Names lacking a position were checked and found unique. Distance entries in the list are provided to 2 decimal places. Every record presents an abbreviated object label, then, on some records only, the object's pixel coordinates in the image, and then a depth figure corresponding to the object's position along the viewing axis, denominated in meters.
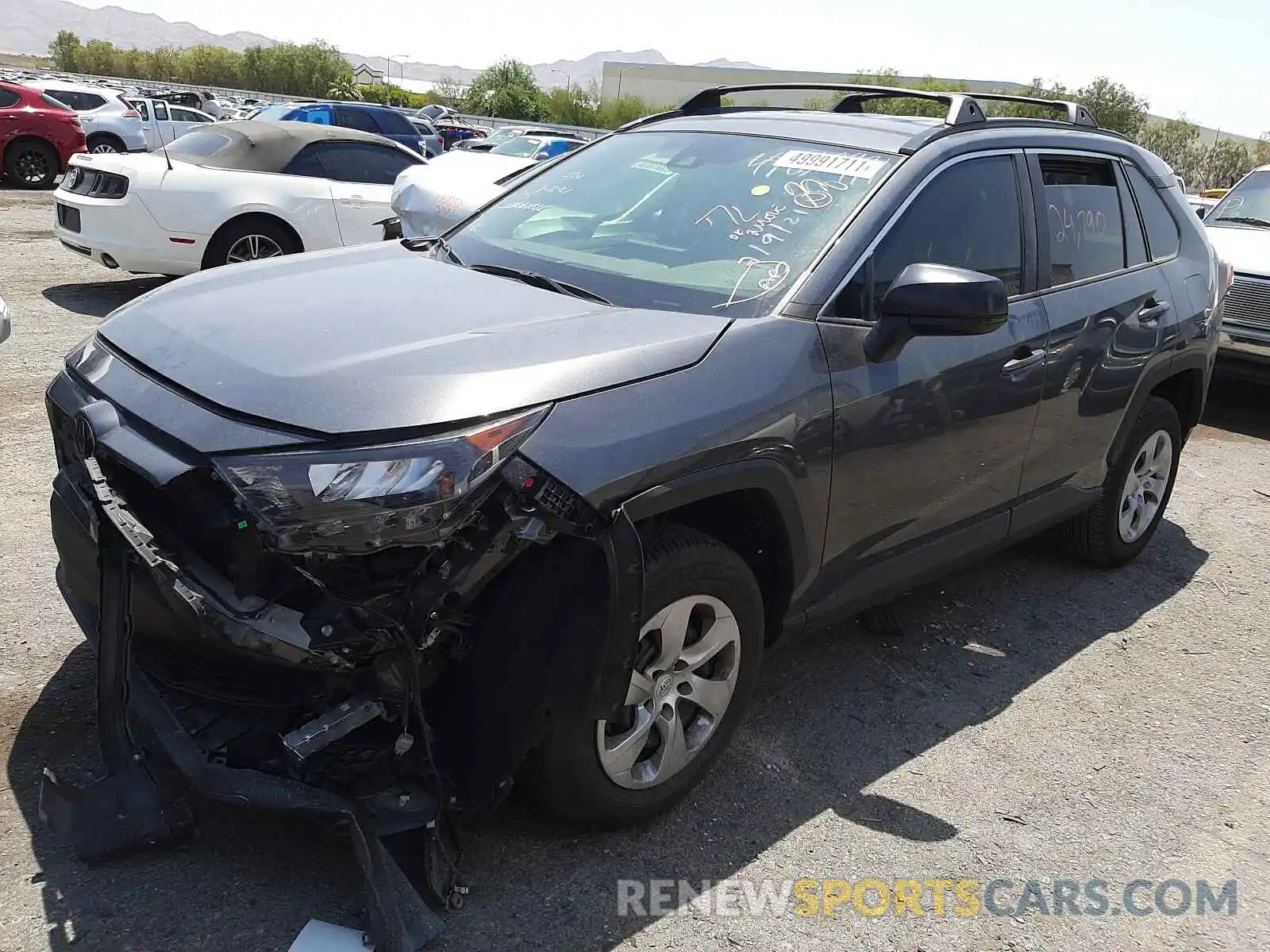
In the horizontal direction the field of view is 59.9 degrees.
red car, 16.52
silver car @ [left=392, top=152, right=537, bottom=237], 7.87
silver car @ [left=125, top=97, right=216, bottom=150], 20.80
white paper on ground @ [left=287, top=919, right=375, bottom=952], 2.45
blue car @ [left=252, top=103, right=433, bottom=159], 18.61
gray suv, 2.41
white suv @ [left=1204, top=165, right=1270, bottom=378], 8.23
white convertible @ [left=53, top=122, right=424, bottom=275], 8.47
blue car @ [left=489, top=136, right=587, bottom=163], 16.19
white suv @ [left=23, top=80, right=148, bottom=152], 19.05
